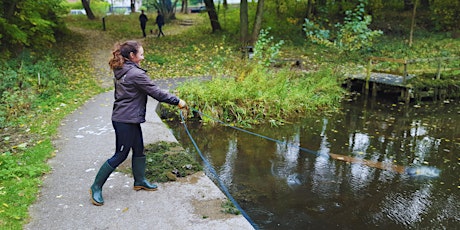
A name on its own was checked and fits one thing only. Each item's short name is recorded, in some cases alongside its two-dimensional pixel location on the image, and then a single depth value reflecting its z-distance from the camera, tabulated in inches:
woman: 161.6
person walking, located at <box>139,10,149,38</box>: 874.1
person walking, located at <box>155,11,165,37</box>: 883.4
